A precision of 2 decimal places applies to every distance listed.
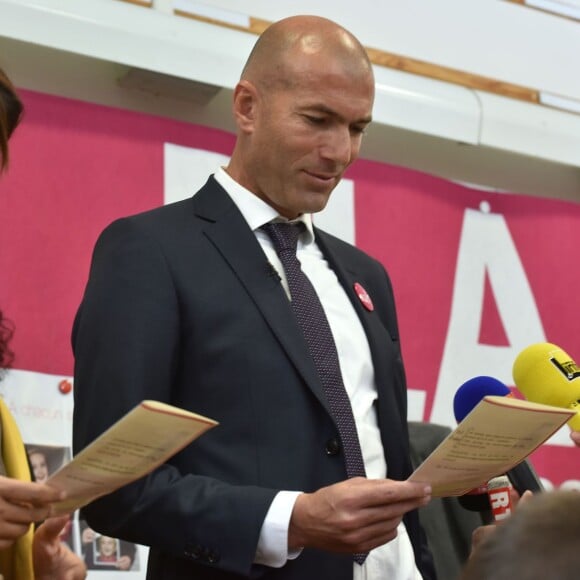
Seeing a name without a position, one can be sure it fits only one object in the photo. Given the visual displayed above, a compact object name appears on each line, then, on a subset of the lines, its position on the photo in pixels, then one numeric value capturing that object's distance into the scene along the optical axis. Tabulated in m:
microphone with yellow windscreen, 2.15
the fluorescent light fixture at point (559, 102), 4.22
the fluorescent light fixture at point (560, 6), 4.31
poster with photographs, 2.90
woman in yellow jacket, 1.97
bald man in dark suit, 1.77
